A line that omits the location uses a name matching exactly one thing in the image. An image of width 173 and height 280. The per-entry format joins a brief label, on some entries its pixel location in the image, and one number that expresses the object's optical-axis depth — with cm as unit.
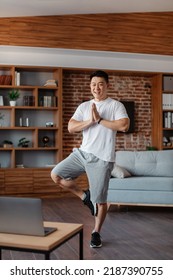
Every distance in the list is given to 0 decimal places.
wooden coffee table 165
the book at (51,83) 694
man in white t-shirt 328
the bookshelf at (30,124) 668
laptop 176
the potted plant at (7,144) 676
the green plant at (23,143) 697
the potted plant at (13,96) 680
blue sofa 520
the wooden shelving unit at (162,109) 759
